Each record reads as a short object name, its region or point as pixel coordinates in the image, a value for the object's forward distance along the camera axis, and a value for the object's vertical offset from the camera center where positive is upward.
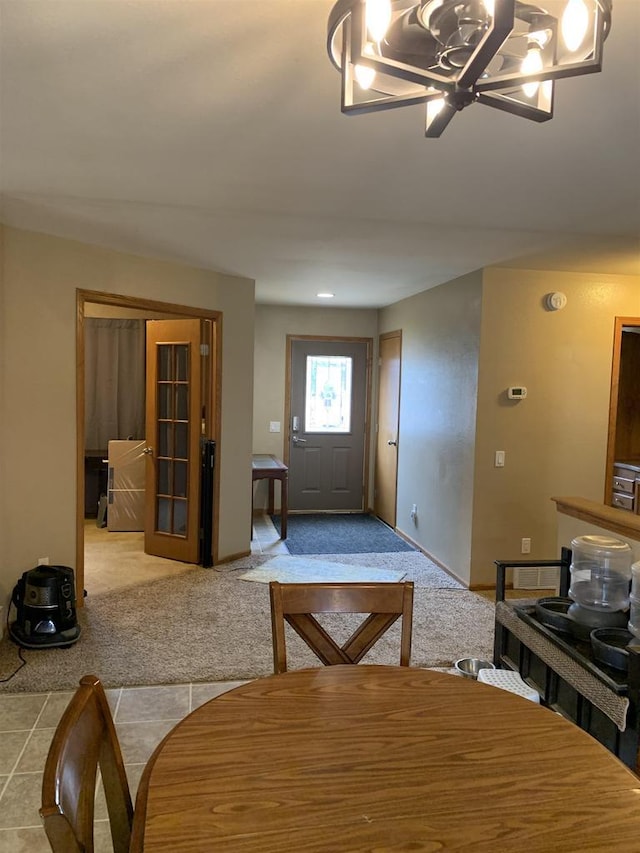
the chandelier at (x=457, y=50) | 1.06 +0.64
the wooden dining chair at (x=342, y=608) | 1.91 -0.67
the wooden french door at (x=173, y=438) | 4.94 -0.40
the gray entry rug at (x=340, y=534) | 5.72 -1.41
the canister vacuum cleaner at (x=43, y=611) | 3.41 -1.26
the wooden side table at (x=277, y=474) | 5.80 -0.77
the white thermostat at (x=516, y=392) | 4.48 +0.05
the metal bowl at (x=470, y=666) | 2.84 -1.27
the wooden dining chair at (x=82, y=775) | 0.90 -0.66
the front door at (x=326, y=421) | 7.09 -0.30
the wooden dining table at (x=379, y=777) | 1.04 -0.74
